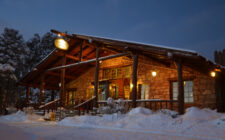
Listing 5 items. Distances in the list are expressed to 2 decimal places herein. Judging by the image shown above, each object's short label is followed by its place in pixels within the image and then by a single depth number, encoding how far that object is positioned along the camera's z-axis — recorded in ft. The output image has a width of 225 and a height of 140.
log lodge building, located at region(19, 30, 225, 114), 32.42
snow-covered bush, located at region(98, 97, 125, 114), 32.81
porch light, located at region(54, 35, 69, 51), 46.14
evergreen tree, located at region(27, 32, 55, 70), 99.66
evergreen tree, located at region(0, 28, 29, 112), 70.64
